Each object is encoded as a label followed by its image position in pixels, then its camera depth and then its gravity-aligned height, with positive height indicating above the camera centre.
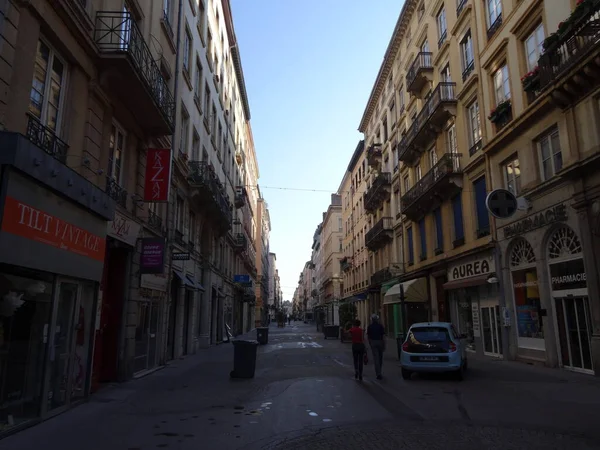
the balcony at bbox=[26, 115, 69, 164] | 7.84 +3.24
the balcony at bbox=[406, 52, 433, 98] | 26.25 +13.95
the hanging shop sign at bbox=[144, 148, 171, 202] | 13.48 +4.29
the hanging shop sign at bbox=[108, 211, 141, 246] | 11.15 +2.35
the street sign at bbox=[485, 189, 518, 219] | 16.19 +4.12
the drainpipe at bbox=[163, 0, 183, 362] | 16.39 +4.10
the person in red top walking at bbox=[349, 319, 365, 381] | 12.52 -0.70
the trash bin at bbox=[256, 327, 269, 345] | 28.22 -0.66
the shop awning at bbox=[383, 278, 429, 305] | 26.46 +1.78
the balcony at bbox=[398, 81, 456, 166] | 22.99 +10.46
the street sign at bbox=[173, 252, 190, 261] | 16.55 +2.37
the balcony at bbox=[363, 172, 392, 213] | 35.94 +10.38
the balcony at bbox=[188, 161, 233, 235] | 20.16 +6.04
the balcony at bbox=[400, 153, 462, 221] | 22.42 +6.91
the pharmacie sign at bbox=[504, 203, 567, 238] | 14.27 +3.35
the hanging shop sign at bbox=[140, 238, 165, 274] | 12.85 +1.84
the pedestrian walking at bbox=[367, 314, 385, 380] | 12.83 -0.47
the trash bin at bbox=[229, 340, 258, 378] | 12.98 -0.99
